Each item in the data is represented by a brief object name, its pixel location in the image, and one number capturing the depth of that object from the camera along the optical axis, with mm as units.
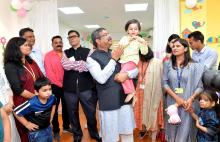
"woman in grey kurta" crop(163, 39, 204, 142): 2459
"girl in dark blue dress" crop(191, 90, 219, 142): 2391
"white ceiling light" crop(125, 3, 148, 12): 7737
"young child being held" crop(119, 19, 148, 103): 2373
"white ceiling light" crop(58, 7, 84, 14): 7810
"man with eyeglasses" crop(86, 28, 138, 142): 2338
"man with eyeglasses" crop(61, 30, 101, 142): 3357
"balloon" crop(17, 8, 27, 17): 4404
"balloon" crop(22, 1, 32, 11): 4395
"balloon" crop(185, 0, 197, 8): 4445
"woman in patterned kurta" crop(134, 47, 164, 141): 3490
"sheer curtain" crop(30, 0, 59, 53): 5012
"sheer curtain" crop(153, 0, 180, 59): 4617
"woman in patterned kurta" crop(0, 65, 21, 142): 2254
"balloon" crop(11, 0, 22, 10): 4195
